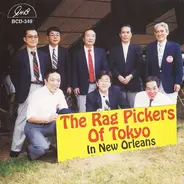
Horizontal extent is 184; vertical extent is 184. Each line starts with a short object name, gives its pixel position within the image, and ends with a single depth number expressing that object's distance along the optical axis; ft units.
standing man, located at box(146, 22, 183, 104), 15.94
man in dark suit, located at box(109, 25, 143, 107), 15.81
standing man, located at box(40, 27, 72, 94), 14.79
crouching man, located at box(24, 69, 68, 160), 13.93
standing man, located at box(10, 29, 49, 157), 14.28
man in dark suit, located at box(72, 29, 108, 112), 15.34
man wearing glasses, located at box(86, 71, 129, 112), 14.83
